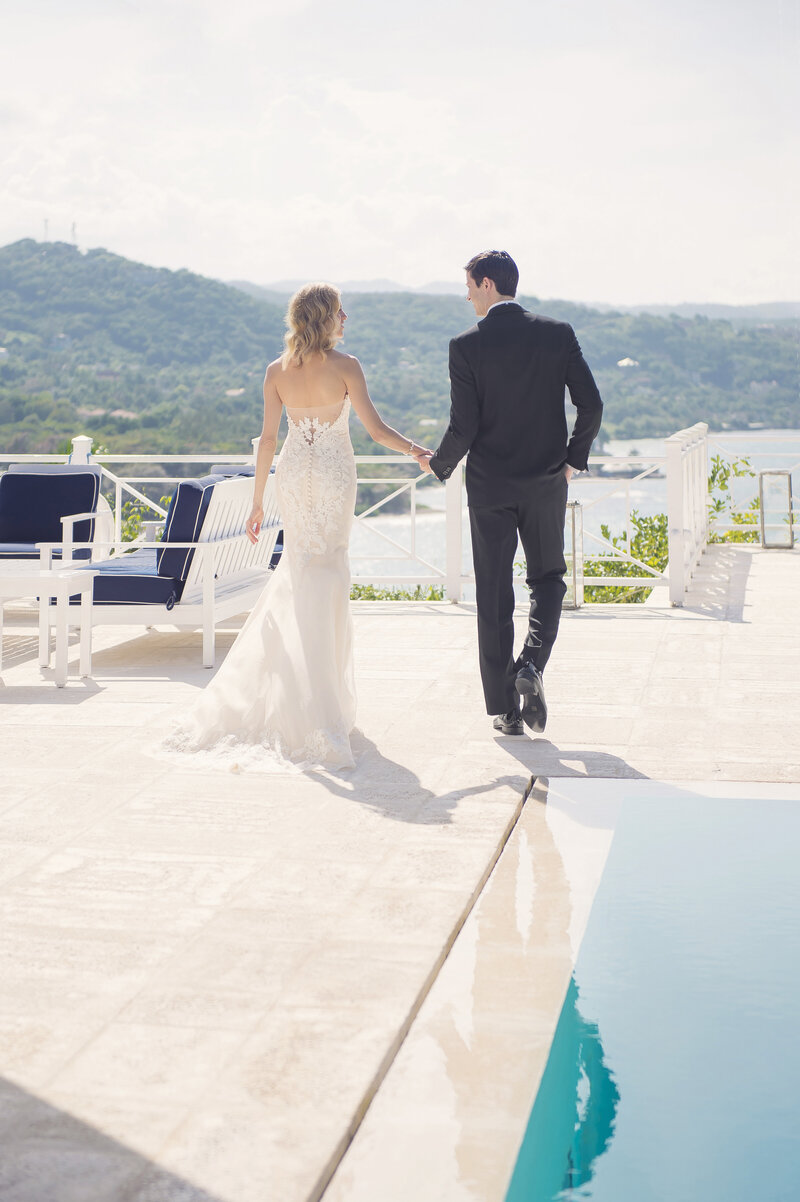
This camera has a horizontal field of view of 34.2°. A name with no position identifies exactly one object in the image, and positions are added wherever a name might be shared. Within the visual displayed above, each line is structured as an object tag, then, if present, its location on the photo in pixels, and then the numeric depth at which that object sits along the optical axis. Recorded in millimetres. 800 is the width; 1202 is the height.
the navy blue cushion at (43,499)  7301
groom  4172
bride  4156
